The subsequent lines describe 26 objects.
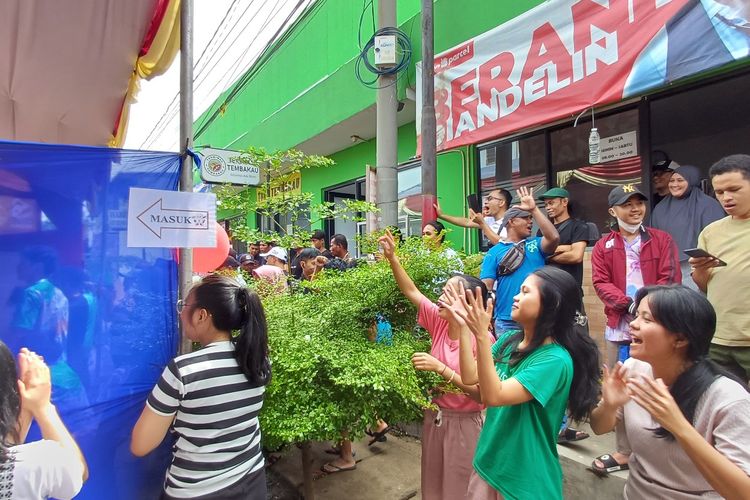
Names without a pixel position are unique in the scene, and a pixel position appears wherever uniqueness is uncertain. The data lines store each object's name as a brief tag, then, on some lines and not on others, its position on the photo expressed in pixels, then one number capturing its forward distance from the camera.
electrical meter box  4.67
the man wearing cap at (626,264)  2.99
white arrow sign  1.84
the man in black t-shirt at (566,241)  3.16
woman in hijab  3.35
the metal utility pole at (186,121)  2.04
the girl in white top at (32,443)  1.13
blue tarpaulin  1.58
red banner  3.30
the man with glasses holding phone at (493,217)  3.61
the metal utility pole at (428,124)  4.55
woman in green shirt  1.59
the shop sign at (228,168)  2.70
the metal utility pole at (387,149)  4.69
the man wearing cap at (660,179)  4.34
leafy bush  2.06
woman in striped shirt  1.57
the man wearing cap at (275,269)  3.36
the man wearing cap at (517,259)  3.04
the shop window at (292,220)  3.38
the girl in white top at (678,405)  1.22
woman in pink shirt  2.24
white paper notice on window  4.56
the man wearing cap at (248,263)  6.14
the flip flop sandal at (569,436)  3.12
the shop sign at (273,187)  3.36
